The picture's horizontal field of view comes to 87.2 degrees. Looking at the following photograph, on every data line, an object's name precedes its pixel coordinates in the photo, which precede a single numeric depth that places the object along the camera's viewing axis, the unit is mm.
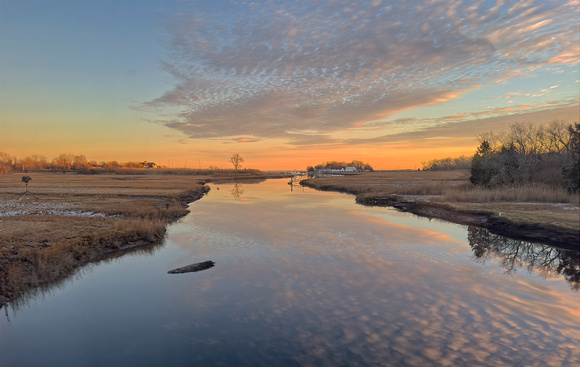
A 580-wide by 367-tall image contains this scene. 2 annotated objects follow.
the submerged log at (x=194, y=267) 14844
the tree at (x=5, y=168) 152000
